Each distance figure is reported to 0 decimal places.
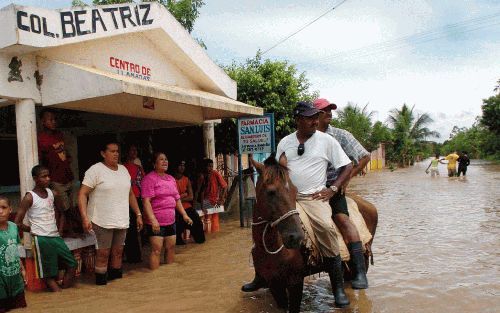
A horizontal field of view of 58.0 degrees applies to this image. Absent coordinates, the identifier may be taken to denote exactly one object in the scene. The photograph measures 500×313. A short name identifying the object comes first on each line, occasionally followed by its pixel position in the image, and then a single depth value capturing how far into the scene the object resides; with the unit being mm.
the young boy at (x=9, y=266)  4574
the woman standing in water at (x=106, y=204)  5719
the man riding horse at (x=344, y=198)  4527
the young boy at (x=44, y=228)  5297
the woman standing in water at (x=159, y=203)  6441
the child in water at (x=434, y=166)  26078
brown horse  3574
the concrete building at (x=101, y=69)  5762
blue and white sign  9219
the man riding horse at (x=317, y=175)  4219
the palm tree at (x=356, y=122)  33531
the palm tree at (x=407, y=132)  43031
